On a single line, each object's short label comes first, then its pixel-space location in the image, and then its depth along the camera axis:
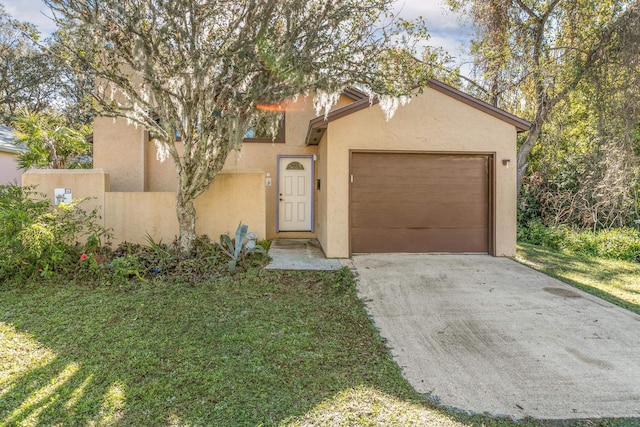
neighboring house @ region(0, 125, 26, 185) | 11.37
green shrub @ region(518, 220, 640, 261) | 8.25
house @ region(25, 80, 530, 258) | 7.01
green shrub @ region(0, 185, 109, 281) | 5.03
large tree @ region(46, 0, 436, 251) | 5.24
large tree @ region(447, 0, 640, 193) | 8.75
